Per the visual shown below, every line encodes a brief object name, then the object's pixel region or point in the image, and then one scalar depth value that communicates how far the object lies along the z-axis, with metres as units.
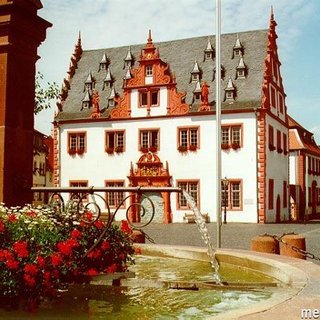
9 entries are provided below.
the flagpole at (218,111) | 13.87
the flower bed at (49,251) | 4.97
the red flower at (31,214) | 5.67
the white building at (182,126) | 36.22
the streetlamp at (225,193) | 35.42
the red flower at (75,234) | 5.66
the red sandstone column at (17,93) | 6.13
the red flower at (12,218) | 5.44
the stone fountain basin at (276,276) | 3.94
